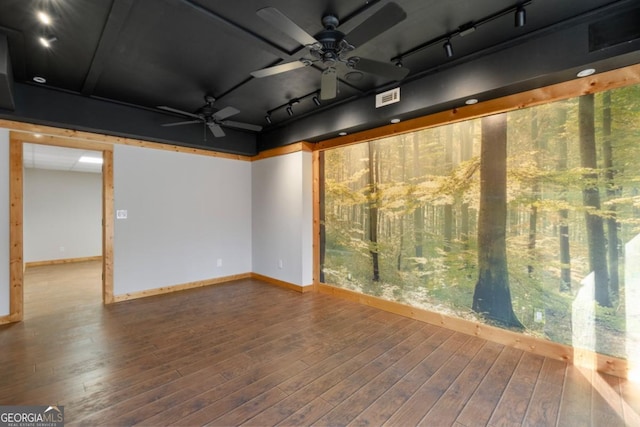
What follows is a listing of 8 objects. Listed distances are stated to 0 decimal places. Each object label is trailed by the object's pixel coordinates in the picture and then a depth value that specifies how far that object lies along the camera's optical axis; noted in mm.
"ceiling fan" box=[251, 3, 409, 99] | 1753
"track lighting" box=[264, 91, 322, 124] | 3871
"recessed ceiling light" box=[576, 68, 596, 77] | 2377
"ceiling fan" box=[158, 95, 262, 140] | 3789
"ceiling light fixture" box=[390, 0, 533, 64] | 2146
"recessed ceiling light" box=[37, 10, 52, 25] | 2245
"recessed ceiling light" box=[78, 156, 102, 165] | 6421
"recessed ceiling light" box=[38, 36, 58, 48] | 2539
